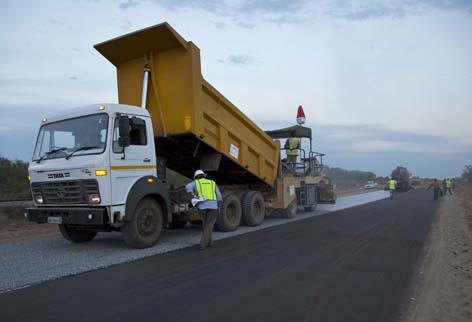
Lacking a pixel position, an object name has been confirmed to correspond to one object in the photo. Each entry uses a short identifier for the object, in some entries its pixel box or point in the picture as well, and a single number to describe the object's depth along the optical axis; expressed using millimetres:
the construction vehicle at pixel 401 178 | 40844
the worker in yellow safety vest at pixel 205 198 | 8164
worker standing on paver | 14273
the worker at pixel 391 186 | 26547
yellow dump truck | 7152
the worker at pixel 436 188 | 26784
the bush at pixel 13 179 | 18909
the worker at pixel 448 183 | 33859
